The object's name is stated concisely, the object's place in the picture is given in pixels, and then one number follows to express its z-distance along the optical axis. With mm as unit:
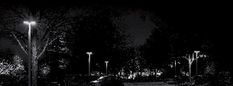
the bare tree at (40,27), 20797
